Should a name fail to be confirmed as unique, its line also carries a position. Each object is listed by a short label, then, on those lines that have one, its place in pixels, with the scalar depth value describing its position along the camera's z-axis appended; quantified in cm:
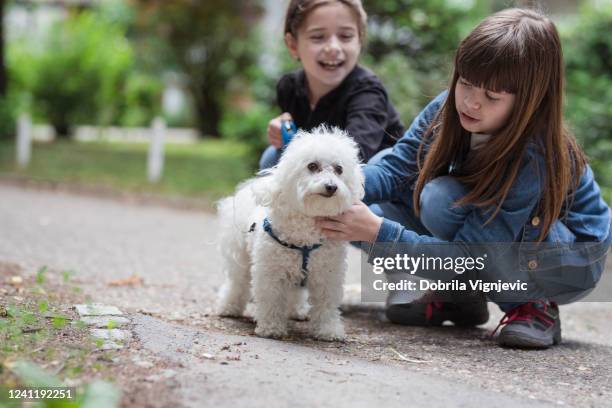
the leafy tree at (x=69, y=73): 1642
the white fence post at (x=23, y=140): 1115
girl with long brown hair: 303
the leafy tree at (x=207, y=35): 1914
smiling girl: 374
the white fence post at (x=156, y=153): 1013
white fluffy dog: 291
